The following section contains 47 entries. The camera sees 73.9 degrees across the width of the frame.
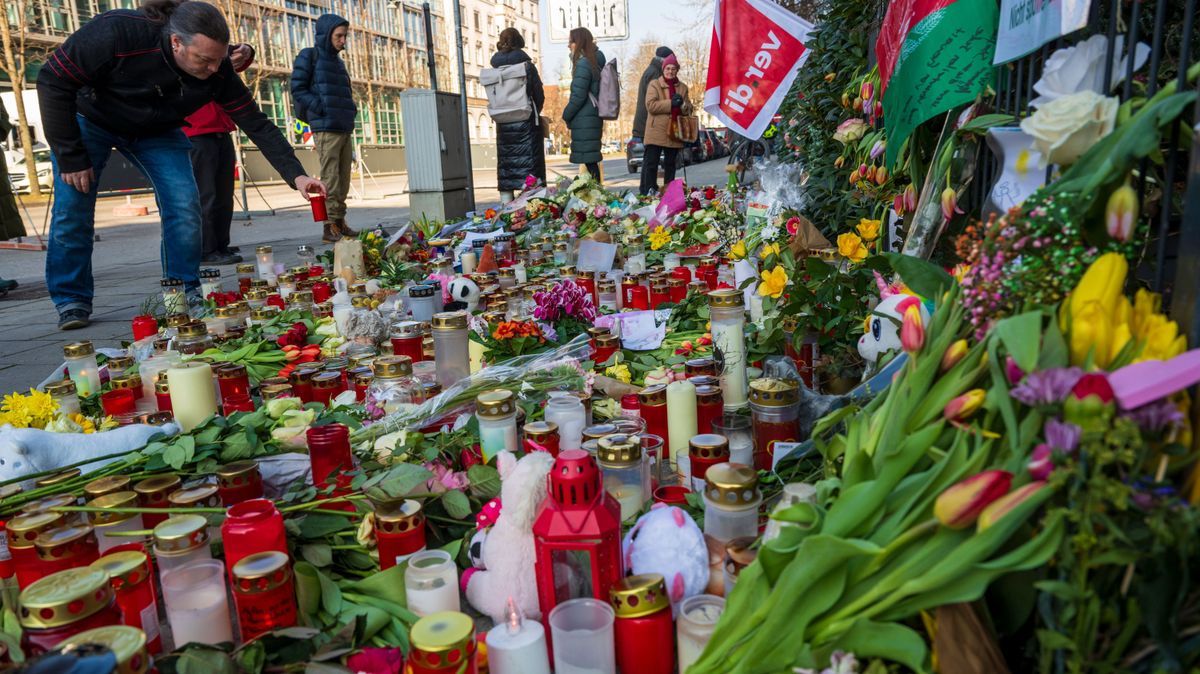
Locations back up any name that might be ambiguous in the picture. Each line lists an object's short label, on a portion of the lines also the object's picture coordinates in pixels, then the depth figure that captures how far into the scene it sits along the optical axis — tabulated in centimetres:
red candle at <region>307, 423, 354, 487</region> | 184
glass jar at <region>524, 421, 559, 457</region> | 169
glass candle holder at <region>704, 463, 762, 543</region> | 141
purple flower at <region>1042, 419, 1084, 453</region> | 81
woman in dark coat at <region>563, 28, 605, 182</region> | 904
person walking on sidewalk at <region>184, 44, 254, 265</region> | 618
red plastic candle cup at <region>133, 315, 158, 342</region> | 352
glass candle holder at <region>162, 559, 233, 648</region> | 136
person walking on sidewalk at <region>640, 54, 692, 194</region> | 886
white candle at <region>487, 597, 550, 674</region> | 125
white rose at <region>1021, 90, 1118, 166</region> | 109
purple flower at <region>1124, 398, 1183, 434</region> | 80
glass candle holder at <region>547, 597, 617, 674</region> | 128
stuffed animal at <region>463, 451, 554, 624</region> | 139
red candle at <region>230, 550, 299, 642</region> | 132
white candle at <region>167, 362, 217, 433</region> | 230
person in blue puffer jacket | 746
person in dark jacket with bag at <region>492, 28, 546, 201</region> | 912
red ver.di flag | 356
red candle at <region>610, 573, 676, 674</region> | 126
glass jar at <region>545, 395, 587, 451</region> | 194
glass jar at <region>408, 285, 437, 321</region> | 342
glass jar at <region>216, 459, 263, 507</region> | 173
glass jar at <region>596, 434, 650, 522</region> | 153
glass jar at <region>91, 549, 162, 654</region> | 131
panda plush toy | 372
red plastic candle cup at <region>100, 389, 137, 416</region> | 249
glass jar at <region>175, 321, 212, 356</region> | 296
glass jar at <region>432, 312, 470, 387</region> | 255
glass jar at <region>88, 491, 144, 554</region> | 156
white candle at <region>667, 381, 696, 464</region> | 198
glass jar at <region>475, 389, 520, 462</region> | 179
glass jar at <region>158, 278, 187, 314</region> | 381
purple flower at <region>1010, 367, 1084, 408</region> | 85
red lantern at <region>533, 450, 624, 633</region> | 129
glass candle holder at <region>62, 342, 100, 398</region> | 275
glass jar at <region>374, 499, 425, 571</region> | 149
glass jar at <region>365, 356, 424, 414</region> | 228
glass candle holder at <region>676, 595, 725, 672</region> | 125
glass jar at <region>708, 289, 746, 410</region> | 229
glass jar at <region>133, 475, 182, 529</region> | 164
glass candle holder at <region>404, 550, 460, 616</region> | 142
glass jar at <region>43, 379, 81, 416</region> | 240
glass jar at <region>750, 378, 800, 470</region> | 181
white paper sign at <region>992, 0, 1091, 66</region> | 149
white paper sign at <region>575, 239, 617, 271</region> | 423
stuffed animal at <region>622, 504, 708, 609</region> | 140
